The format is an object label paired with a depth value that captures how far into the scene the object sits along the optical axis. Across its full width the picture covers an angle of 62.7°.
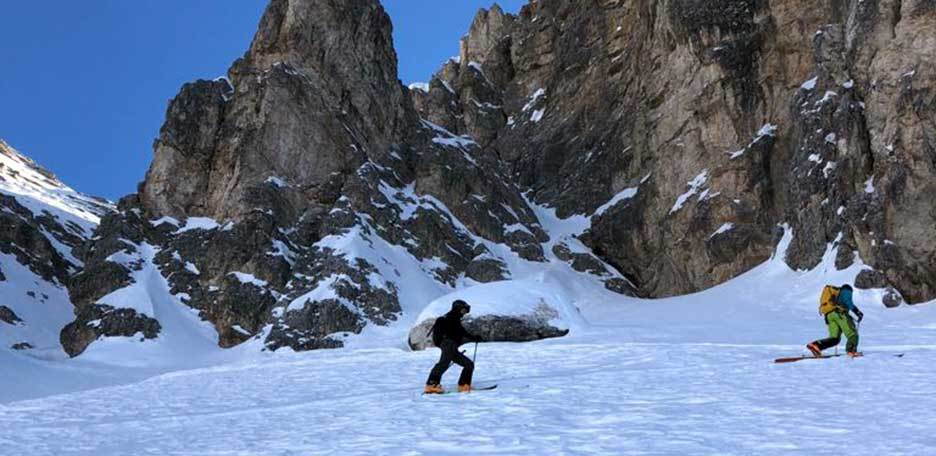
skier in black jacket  15.05
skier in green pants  17.98
